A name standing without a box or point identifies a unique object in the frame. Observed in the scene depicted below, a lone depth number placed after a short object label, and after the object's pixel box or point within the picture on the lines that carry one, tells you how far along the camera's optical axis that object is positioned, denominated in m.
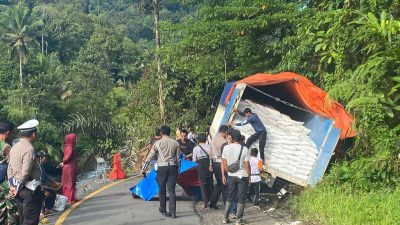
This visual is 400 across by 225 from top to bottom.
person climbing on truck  10.82
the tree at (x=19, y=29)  52.16
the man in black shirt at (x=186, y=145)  11.97
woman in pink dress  11.31
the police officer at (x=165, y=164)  9.37
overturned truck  10.00
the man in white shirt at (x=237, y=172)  8.52
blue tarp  11.10
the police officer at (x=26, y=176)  6.41
